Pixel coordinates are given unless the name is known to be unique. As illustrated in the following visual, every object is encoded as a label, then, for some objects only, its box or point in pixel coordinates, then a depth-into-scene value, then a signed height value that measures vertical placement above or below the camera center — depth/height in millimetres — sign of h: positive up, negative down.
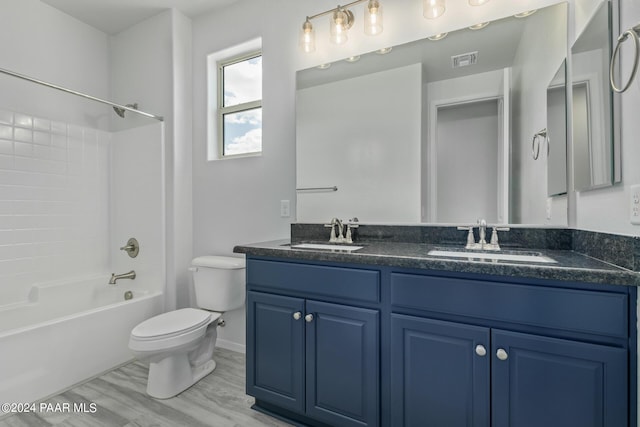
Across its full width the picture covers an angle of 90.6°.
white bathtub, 1729 -761
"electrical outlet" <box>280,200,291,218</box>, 2230 +23
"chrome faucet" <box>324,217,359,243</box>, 1911 -113
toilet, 1766 -694
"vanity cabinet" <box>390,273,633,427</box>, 981 -500
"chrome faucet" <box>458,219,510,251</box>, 1541 -142
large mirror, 1588 +479
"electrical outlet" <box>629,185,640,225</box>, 930 +15
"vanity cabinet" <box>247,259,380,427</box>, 1367 -620
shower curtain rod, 1853 +826
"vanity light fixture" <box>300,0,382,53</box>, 1831 +1152
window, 2527 +868
